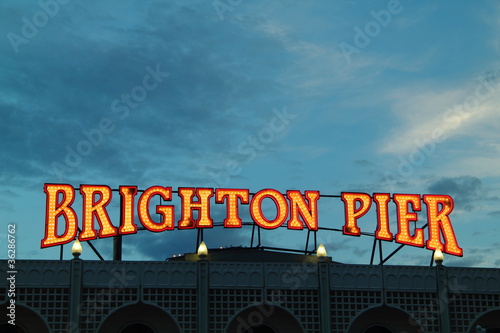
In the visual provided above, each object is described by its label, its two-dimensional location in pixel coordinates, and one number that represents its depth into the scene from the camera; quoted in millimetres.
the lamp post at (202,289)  39656
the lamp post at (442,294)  41562
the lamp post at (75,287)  38556
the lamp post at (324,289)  40688
